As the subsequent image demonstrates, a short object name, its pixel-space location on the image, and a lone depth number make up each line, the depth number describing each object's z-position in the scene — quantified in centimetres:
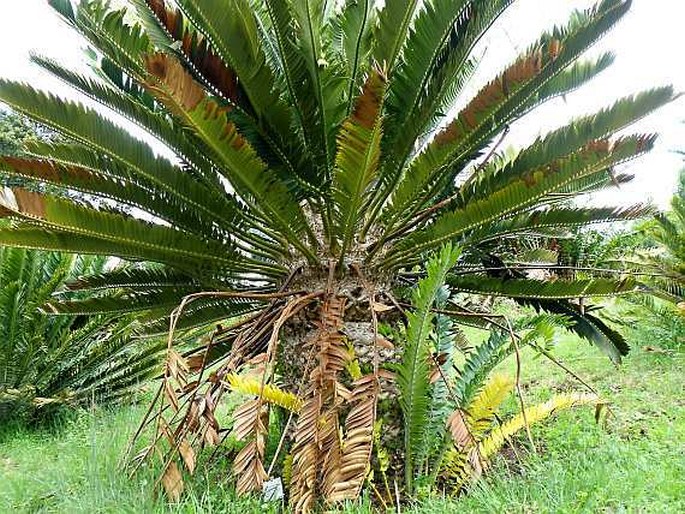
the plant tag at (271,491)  255
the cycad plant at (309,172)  262
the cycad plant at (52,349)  472
